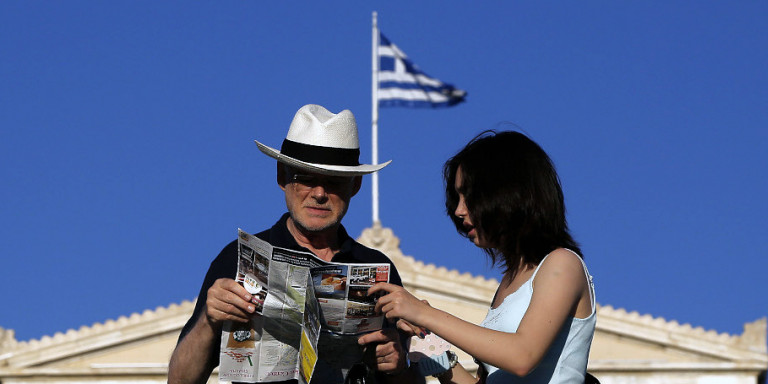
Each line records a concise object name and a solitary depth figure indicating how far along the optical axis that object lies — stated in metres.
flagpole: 33.24
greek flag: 36.03
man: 6.65
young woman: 5.82
